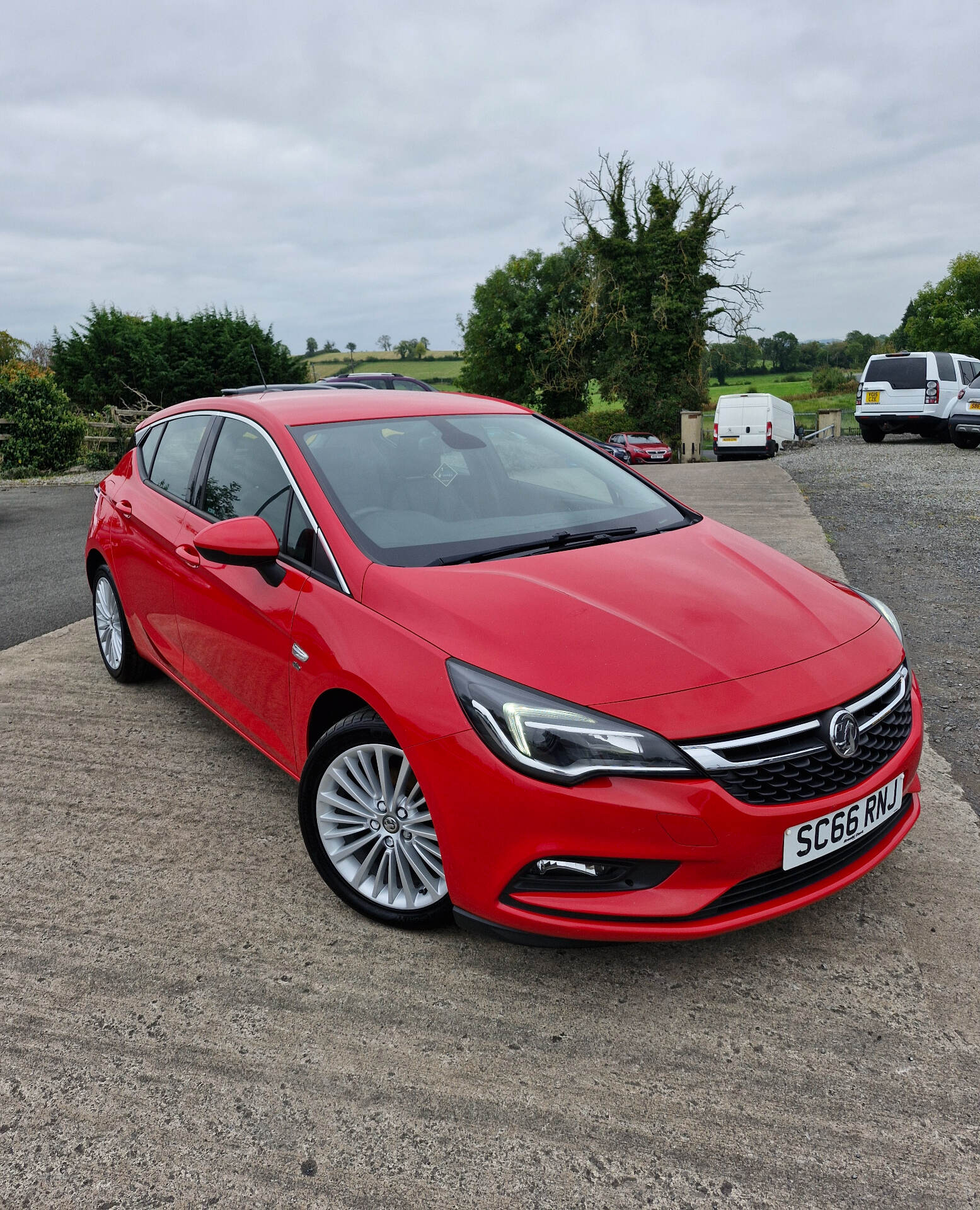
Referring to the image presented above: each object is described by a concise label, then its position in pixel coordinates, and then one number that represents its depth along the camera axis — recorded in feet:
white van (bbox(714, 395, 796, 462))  95.71
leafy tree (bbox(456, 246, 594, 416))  154.20
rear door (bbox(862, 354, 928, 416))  64.49
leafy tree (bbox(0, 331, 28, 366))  219.82
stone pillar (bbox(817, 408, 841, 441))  121.60
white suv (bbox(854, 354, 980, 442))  64.18
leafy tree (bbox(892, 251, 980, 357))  223.30
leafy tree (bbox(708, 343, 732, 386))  133.18
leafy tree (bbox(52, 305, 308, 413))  108.17
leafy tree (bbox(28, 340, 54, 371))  236.63
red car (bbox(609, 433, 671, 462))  106.37
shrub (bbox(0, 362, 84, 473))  64.23
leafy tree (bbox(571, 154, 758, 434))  126.21
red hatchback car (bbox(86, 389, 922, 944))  7.20
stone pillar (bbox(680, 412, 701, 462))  123.65
